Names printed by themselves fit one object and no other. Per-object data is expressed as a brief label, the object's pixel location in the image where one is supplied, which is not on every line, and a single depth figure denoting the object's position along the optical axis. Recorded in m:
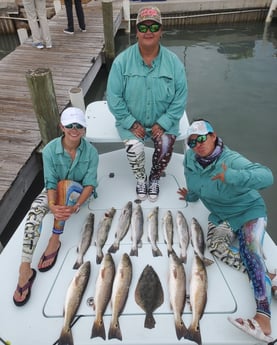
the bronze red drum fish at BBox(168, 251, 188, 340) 2.29
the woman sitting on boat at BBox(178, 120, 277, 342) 2.46
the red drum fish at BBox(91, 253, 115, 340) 2.31
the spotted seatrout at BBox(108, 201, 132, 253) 2.96
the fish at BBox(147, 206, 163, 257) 2.91
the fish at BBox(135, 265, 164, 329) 2.38
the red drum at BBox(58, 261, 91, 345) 2.26
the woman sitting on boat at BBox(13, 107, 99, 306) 2.78
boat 2.28
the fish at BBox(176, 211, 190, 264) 2.87
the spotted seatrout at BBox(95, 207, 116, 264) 2.89
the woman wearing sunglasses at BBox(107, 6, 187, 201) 3.31
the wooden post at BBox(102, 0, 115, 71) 7.48
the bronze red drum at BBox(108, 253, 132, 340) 2.30
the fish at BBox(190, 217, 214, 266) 2.80
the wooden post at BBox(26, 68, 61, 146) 3.68
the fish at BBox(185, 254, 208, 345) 2.26
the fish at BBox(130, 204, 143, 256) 2.95
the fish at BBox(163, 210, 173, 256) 2.95
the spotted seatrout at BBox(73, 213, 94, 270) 2.83
